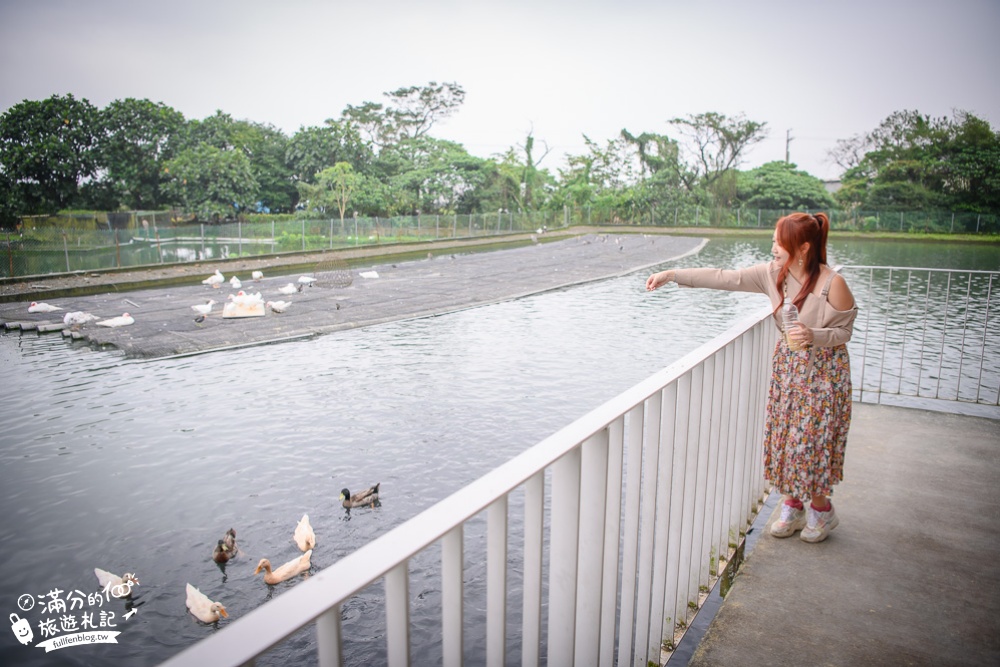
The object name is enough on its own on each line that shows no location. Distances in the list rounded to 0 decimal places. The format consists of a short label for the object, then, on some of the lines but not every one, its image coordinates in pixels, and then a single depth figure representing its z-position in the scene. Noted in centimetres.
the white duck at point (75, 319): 1112
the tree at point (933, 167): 3872
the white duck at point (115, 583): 374
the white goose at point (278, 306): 1216
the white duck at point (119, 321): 1117
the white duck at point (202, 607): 353
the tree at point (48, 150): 2942
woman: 274
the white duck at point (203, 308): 1192
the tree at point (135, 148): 3128
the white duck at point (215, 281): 1628
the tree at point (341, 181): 3306
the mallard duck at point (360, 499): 466
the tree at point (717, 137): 4500
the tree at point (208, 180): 3028
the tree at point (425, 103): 4756
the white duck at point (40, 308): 1264
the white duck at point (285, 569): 385
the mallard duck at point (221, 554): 405
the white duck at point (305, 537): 413
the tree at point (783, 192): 4459
